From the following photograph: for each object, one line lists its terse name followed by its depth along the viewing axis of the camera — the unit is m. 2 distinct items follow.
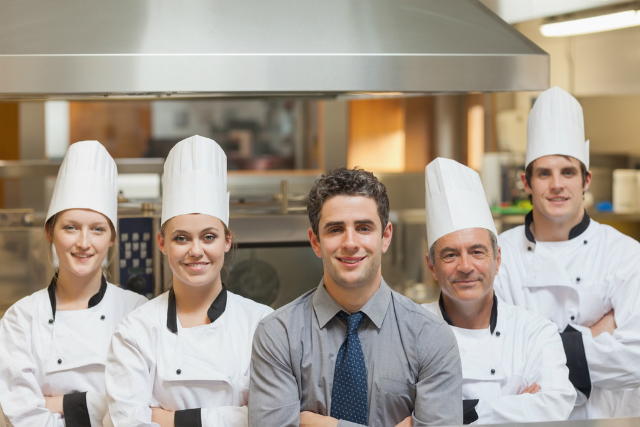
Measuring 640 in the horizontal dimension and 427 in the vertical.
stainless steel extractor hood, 3.28
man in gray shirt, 3.16
